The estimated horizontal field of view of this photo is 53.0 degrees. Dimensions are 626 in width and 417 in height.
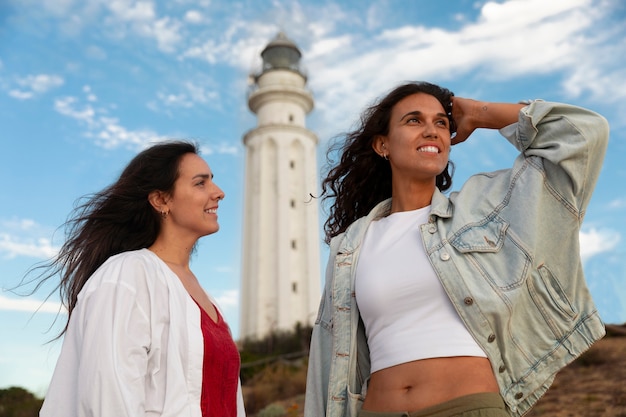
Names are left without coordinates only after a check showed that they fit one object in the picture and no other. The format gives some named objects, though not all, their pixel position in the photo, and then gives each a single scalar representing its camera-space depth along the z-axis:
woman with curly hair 2.65
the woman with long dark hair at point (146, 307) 2.55
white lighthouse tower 26.97
